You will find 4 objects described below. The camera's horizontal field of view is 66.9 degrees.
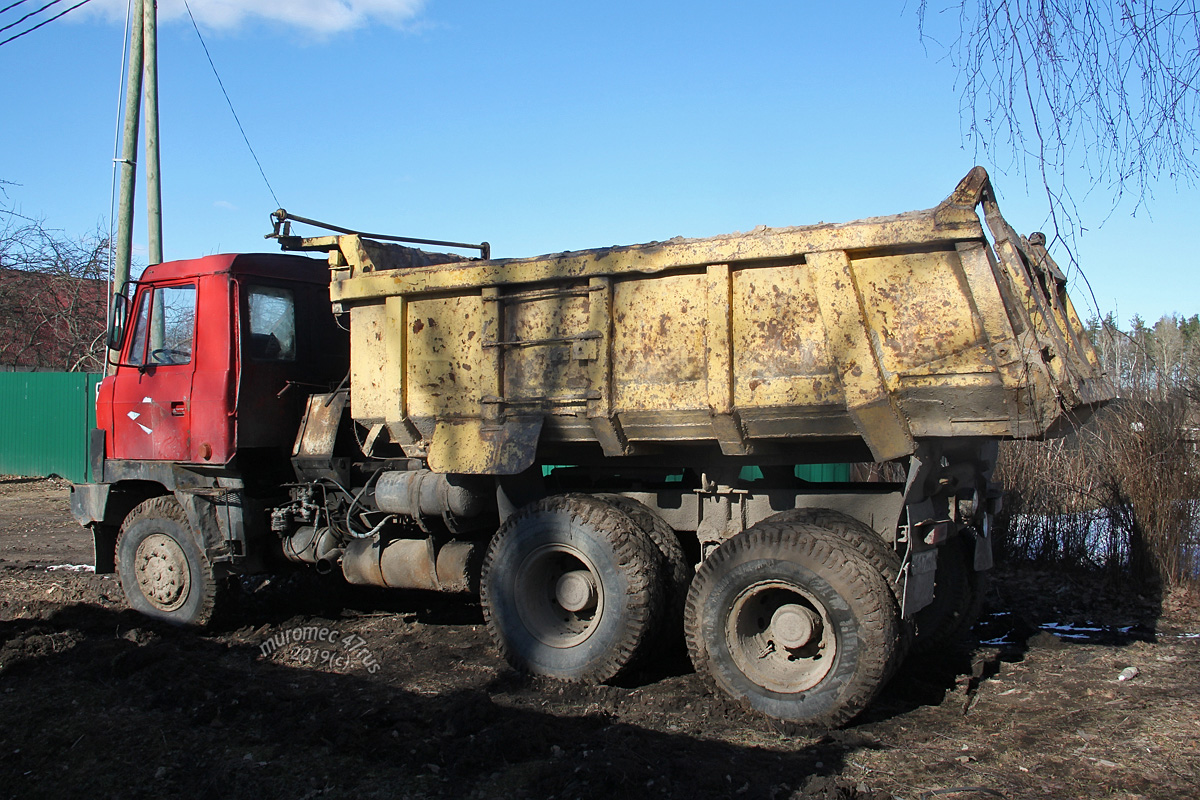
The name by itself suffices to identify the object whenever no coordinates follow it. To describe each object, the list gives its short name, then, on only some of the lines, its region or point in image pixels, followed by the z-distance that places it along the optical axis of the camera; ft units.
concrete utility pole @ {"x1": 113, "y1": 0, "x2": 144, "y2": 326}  38.55
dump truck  14.17
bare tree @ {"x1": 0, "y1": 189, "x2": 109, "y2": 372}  61.00
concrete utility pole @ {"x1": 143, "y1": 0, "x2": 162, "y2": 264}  40.01
